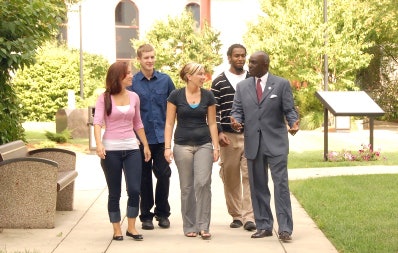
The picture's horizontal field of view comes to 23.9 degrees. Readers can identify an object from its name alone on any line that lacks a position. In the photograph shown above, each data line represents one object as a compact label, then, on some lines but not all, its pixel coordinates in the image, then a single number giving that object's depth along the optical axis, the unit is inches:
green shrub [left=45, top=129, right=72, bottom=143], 994.1
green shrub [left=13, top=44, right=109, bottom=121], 1894.7
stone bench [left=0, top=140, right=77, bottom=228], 391.5
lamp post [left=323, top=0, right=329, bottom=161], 733.3
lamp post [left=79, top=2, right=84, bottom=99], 1758.4
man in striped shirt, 390.9
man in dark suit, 358.0
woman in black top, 365.7
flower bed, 730.3
